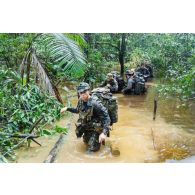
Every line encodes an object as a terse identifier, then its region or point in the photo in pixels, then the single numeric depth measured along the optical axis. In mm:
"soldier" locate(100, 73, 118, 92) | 3971
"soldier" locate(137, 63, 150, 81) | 5096
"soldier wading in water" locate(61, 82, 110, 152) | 2259
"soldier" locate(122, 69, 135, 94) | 4467
